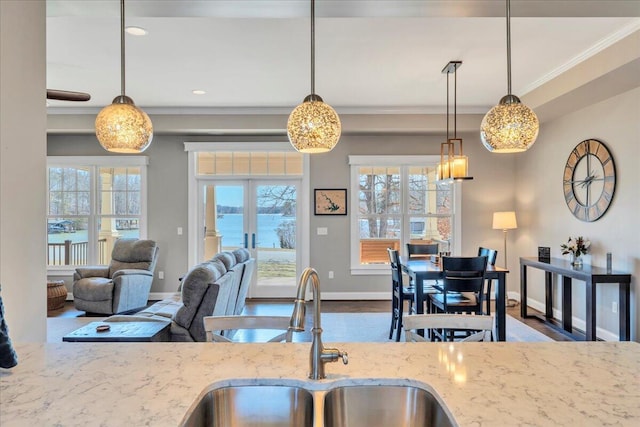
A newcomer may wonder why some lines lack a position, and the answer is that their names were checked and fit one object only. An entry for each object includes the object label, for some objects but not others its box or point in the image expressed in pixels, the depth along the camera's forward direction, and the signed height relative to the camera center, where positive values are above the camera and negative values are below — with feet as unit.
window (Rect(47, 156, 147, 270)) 20.51 +0.42
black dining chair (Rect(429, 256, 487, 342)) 11.73 -1.98
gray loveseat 10.18 -2.28
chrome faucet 4.04 -1.41
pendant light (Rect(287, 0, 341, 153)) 5.29 +1.21
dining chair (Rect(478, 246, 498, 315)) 14.49 -1.48
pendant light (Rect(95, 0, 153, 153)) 5.25 +1.20
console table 12.41 -2.29
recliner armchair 17.02 -2.88
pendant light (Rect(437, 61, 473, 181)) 13.61 +1.75
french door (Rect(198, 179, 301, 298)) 20.84 -0.43
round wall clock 13.69 +1.27
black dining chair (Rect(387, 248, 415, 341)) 13.52 -2.78
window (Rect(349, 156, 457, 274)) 20.77 +0.25
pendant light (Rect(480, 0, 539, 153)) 5.41 +1.24
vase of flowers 14.40 -1.26
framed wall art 20.54 +0.71
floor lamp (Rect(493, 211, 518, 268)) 18.53 -0.30
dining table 12.15 -2.24
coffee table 9.12 -2.79
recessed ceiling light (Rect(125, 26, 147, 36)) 10.42 +4.88
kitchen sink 3.99 -1.93
